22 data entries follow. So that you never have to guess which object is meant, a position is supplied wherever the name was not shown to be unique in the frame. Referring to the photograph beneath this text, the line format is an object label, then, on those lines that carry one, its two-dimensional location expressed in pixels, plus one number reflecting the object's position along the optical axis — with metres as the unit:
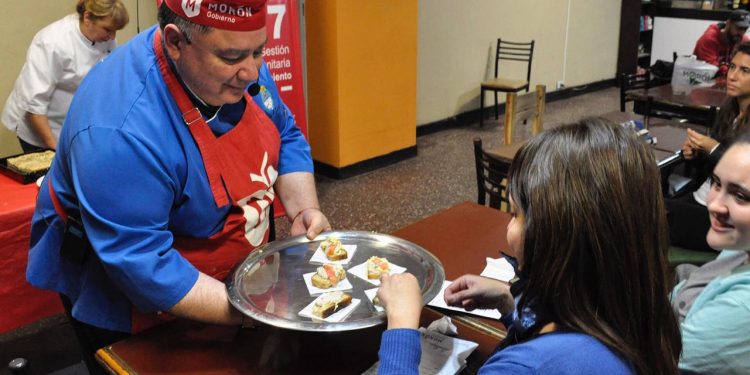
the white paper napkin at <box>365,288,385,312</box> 1.37
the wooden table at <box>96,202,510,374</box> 1.30
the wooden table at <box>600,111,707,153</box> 3.36
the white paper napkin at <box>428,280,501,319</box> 1.49
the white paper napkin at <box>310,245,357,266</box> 1.57
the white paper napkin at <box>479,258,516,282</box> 1.64
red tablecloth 2.34
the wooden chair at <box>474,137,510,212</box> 2.61
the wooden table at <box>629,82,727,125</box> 4.17
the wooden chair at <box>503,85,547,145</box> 3.26
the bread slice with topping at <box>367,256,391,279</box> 1.49
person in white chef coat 3.05
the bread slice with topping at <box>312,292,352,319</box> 1.33
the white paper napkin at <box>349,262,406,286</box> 1.51
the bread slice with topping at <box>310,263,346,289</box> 1.45
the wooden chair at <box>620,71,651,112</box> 4.93
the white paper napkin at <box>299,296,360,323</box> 1.32
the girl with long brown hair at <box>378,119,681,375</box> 0.93
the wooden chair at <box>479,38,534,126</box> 6.48
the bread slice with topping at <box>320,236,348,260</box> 1.58
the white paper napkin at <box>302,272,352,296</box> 1.44
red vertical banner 3.78
